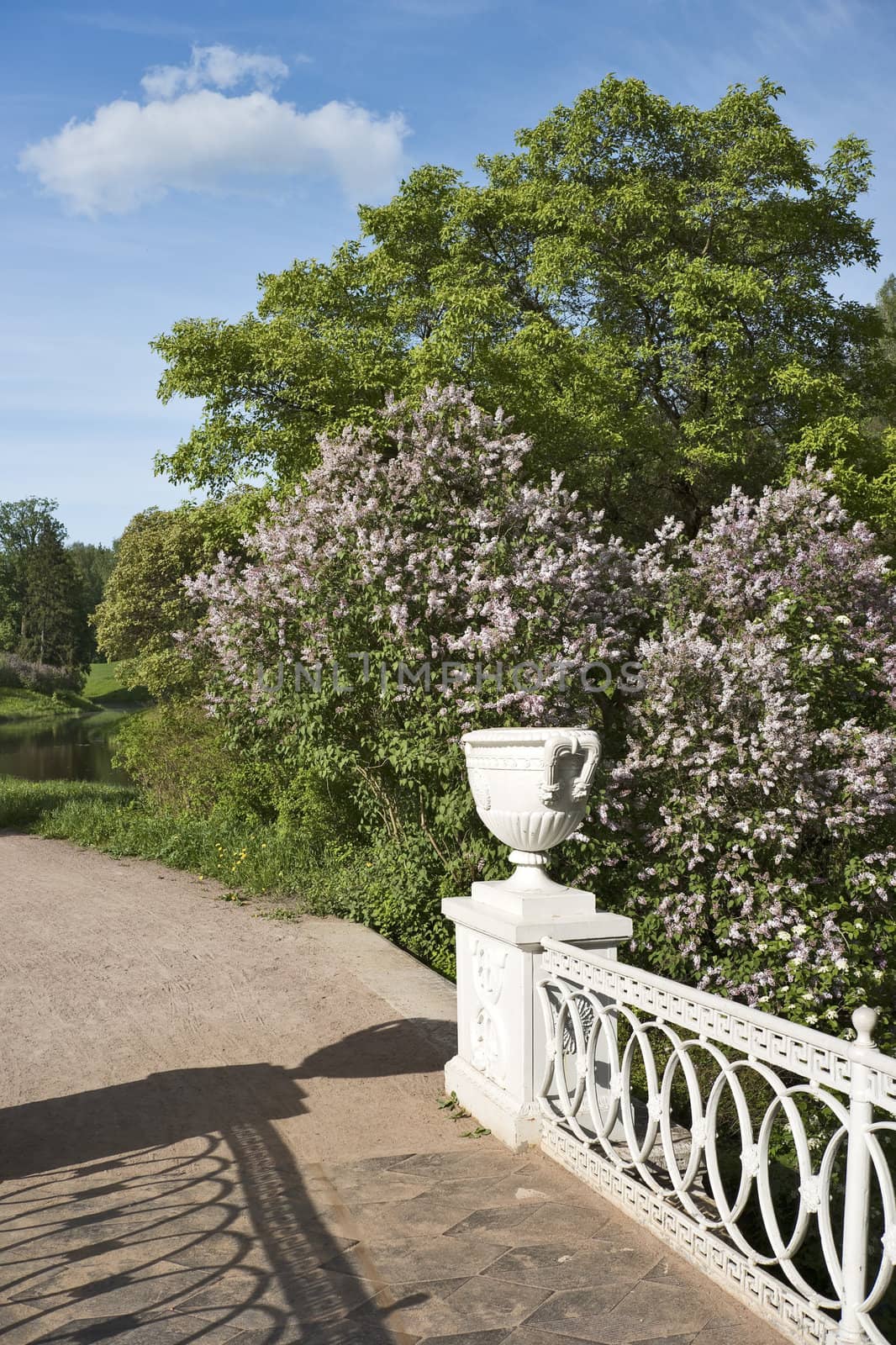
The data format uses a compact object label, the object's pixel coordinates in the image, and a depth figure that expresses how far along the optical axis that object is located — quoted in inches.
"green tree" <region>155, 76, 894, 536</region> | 554.3
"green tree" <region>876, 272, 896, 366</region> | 1396.4
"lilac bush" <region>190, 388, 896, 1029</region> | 282.4
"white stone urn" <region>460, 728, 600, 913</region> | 162.2
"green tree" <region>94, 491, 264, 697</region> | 1093.8
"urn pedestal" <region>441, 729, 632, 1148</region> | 160.2
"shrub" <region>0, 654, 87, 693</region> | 2154.3
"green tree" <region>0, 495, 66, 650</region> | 2488.9
